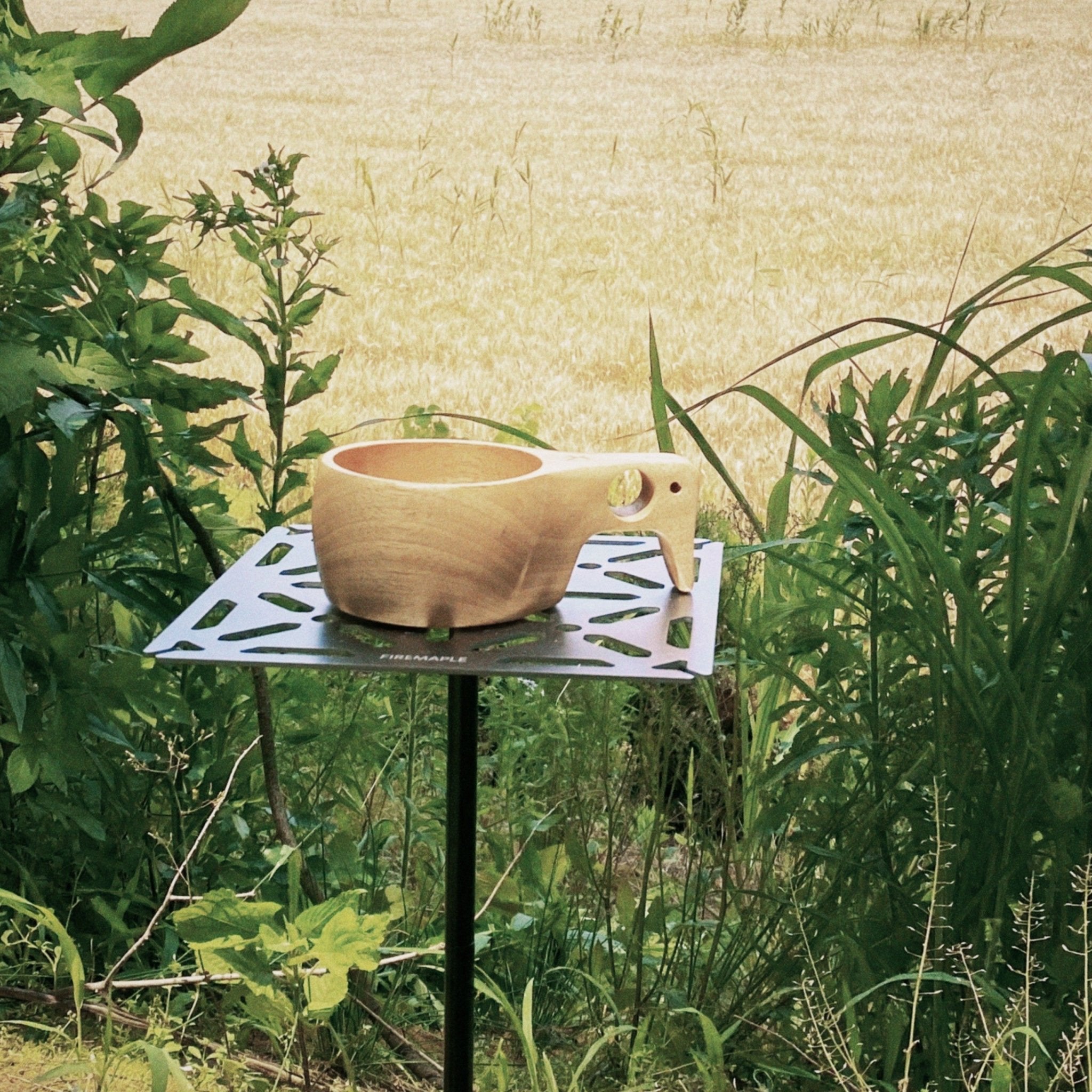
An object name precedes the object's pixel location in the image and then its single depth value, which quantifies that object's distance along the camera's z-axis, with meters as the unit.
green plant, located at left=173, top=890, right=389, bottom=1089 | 1.19
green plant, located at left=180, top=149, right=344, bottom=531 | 1.35
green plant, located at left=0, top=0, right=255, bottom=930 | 1.26
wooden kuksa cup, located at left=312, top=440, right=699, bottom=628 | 1.11
